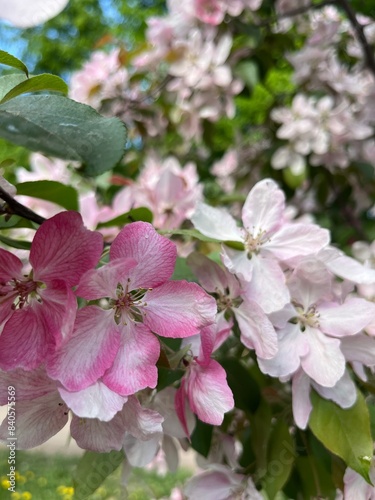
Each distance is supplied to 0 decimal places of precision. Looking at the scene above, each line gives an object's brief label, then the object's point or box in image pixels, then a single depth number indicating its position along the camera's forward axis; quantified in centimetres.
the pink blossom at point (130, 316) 10
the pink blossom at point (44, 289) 10
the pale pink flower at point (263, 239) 13
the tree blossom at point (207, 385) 11
